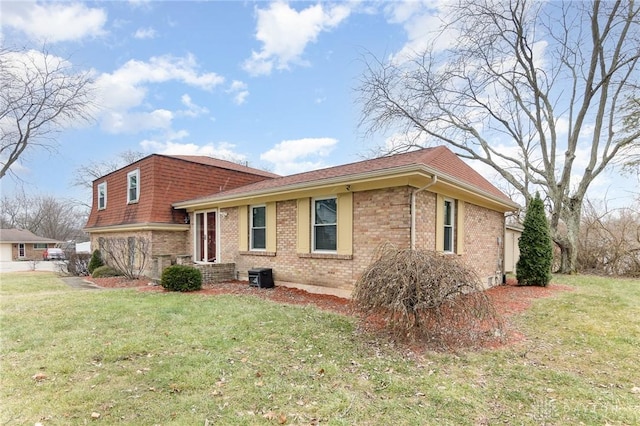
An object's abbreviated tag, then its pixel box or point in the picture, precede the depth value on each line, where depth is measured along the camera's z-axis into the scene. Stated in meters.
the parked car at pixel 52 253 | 32.32
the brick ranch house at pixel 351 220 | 7.19
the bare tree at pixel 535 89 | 14.11
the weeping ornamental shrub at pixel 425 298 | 4.59
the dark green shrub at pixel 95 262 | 15.06
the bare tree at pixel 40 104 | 16.20
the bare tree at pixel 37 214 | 46.78
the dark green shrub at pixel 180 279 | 9.26
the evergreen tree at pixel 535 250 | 10.63
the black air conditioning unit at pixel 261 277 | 9.43
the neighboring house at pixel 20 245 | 36.59
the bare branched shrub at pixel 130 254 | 12.55
